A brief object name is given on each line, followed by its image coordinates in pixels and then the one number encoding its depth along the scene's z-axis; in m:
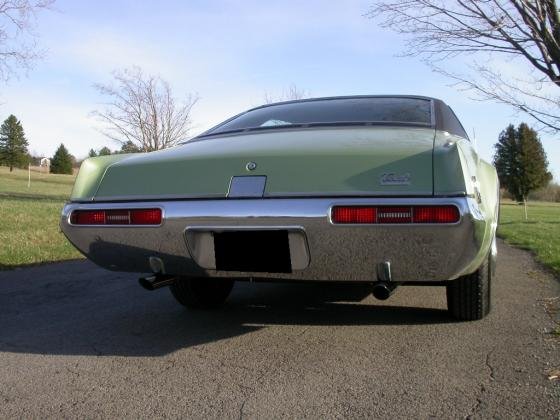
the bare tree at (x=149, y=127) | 24.33
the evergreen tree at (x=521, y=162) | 65.81
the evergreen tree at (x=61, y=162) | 81.25
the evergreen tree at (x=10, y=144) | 79.09
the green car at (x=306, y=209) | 2.63
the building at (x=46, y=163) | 84.12
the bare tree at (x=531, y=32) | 6.54
